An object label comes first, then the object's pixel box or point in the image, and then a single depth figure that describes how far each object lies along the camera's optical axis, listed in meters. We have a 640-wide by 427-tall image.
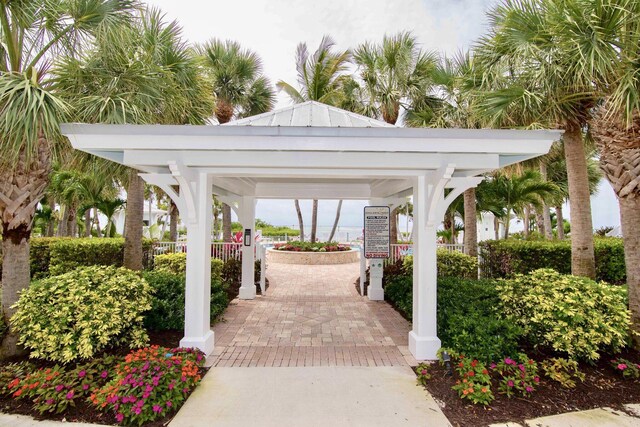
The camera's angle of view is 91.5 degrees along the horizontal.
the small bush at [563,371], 3.44
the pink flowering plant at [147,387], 2.88
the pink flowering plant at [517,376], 3.26
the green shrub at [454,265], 8.08
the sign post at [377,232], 7.56
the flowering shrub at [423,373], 3.59
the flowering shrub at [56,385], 3.02
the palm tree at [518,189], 9.79
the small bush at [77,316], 3.68
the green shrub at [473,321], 3.80
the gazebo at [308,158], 3.36
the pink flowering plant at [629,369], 3.61
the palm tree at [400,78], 10.03
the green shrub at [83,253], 8.55
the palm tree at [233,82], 11.17
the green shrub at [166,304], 4.91
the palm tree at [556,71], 4.14
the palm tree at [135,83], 4.48
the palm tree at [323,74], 12.81
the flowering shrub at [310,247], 14.64
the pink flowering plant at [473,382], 3.11
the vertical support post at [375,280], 7.81
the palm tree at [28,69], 4.06
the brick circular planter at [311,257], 13.98
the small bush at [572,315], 3.79
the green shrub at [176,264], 7.75
